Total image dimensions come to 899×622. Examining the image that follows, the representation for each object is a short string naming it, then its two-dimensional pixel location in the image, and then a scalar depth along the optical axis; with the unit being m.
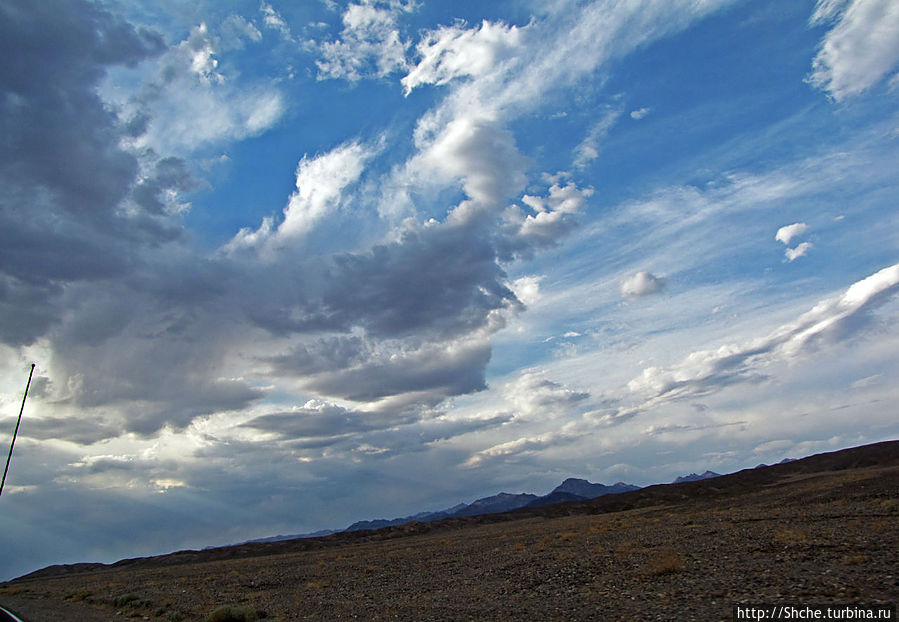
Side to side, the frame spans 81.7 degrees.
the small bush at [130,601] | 31.58
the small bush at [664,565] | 19.69
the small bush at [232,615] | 21.36
